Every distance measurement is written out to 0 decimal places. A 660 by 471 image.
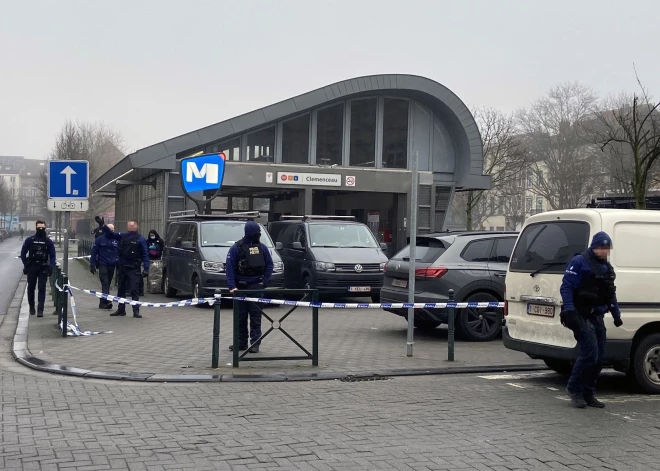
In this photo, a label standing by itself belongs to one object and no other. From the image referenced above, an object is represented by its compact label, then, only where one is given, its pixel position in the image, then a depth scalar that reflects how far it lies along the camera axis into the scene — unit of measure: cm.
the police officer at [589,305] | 761
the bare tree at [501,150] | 4016
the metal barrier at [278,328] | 957
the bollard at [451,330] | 1038
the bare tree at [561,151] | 5753
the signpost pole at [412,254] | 1037
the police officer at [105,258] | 1614
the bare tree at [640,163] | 1609
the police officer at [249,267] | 1055
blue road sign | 1342
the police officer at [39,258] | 1548
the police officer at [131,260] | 1540
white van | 832
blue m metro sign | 2494
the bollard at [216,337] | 949
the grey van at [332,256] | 1778
